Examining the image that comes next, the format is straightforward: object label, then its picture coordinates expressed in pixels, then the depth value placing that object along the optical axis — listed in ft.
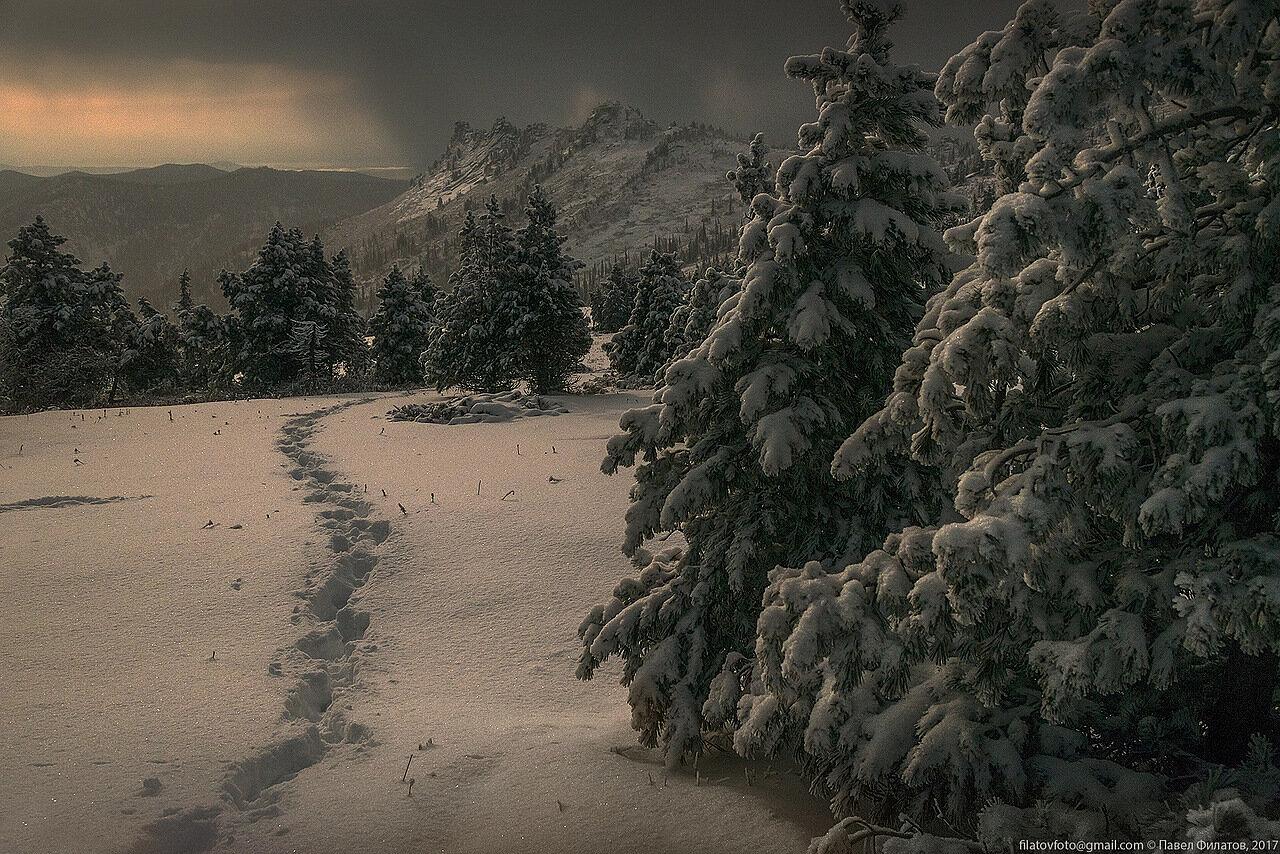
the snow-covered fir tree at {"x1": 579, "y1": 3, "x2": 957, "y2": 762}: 20.04
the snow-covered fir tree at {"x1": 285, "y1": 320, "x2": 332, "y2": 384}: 140.87
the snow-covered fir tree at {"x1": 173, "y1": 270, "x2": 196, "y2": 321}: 179.32
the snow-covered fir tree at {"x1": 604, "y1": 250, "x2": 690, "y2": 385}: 143.64
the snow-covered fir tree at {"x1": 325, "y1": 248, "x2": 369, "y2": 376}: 152.35
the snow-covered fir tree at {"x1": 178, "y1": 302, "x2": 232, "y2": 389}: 160.66
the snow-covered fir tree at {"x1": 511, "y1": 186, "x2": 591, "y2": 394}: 109.50
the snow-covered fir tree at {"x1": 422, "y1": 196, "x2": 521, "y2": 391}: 112.27
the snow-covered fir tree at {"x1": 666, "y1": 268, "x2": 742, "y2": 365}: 96.98
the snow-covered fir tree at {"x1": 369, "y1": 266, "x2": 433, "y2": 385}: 166.61
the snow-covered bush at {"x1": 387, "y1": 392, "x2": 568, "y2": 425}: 78.95
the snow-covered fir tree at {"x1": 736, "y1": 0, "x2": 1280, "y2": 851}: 10.63
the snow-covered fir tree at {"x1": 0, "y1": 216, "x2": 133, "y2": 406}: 122.83
